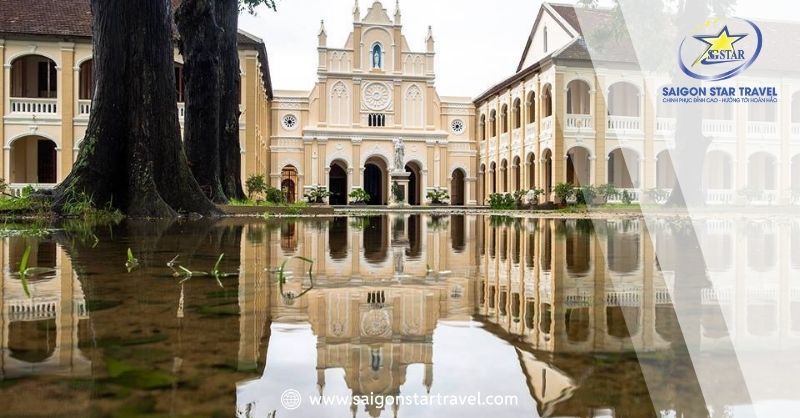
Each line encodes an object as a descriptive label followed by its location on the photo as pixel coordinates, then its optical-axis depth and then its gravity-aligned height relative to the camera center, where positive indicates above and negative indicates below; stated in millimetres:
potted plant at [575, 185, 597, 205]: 23922 +454
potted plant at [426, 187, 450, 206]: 35594 +645
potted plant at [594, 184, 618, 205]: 23547 +516
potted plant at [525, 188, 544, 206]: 27078 +502
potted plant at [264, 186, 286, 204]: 19516 +403
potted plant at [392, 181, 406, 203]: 33219 +768
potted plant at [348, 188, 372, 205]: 32719 +612
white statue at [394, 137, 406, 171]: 33688 +2852
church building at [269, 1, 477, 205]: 35531 +5000
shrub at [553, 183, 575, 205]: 24453 +618
